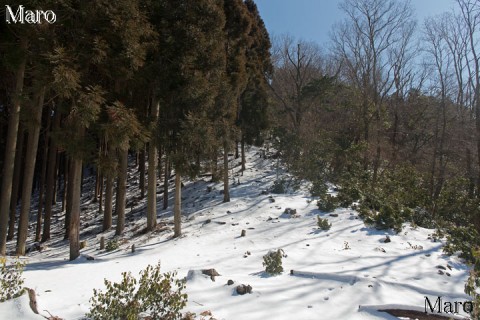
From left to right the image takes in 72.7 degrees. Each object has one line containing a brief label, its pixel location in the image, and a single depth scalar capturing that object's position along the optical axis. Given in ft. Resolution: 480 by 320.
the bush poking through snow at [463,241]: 25.18
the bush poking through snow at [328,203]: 37.09
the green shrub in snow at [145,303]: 11.97
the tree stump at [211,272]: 18.77
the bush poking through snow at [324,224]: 31.32
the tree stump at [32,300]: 12.65
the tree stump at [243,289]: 16.71
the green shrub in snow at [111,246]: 31.60
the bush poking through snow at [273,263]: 20.31
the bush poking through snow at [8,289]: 12.87
